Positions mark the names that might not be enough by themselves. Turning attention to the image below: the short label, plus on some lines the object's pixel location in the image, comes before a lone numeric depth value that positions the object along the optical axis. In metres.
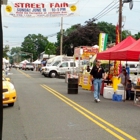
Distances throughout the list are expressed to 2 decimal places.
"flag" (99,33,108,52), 28.36
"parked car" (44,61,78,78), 38.41
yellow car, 12.61
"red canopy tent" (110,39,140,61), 15.31
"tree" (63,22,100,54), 65.81
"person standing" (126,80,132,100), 16.66
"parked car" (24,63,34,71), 82.50
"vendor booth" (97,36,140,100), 15.34
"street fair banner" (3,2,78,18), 19.61
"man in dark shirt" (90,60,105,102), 14.79
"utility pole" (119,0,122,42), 28.08
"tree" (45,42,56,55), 97.24
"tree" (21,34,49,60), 155.88
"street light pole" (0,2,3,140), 3.45
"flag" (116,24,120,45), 25.17
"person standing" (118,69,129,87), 16.73
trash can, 18.89
